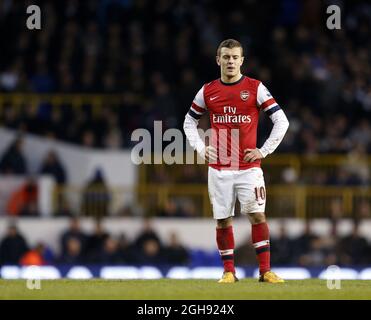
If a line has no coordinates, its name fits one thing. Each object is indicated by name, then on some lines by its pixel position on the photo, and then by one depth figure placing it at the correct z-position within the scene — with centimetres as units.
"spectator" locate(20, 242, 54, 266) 2416
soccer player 1515
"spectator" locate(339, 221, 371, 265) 2461
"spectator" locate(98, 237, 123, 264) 2403
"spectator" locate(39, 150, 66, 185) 2625
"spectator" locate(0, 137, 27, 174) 2589
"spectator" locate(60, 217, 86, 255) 2462
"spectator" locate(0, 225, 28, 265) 2441
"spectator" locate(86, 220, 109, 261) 2436
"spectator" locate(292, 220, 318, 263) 2456
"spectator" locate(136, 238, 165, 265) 2422
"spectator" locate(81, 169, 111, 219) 2622
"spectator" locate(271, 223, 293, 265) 2431
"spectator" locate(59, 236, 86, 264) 2433
